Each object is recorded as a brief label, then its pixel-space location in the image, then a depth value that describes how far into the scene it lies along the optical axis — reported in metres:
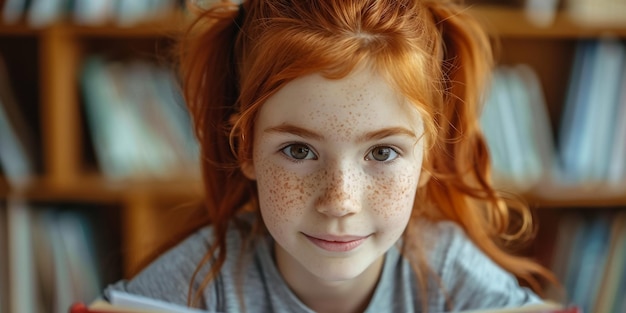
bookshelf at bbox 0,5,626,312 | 1.71
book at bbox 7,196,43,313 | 1.83
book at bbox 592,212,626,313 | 1.79
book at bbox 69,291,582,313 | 0.82
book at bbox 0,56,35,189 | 1.81
